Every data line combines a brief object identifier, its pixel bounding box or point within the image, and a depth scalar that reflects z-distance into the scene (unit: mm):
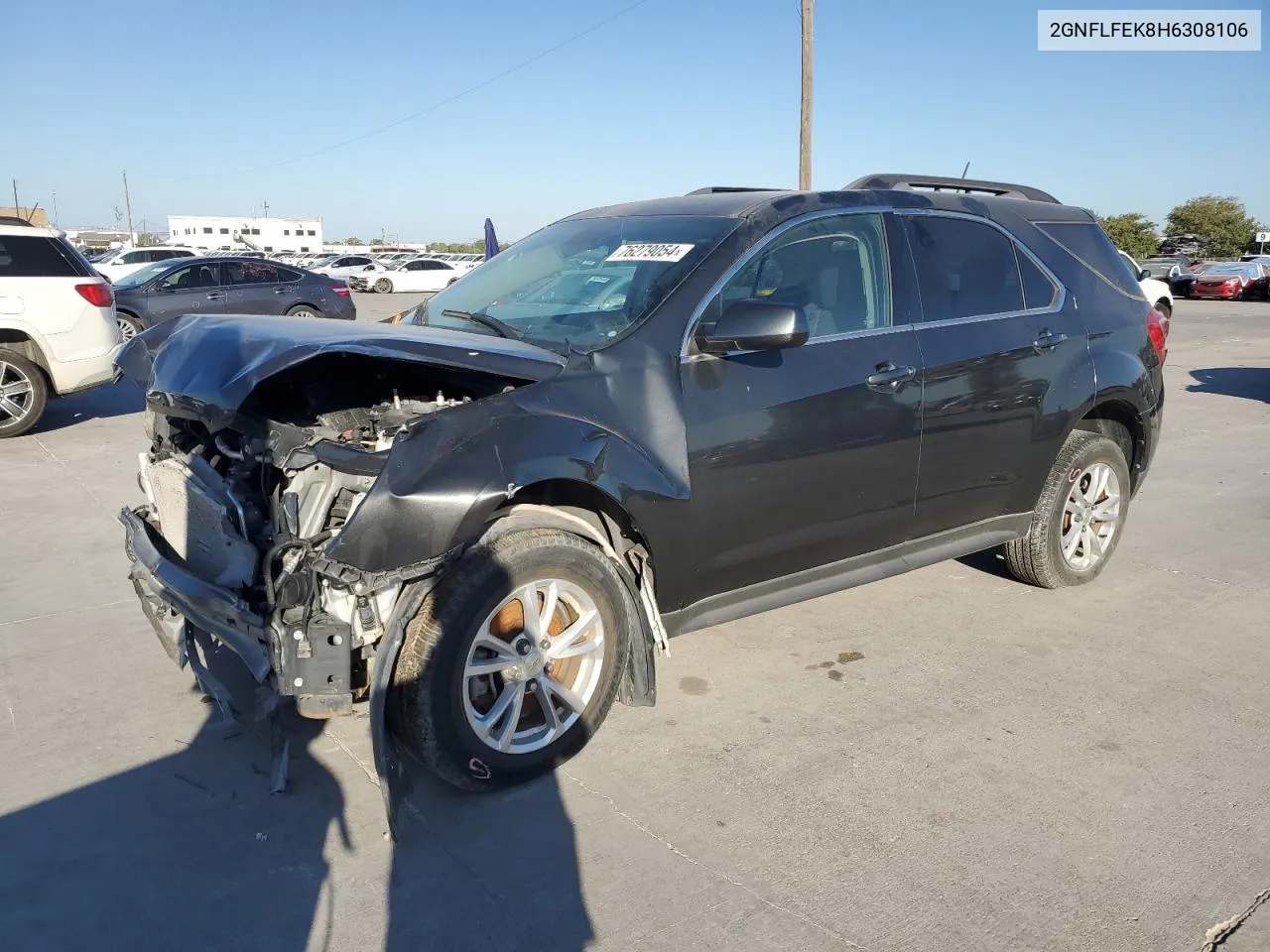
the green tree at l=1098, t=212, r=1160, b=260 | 54562
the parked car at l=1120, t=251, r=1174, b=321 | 16375
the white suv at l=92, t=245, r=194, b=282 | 25047
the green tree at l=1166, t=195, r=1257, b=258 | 56875
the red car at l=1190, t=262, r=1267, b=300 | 32531
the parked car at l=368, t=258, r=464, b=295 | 34750
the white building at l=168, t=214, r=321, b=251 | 96438
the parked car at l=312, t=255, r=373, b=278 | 35250
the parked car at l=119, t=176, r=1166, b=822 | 3006
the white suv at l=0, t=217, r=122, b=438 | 8734
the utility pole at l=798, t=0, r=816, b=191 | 19406
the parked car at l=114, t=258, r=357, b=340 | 15281
